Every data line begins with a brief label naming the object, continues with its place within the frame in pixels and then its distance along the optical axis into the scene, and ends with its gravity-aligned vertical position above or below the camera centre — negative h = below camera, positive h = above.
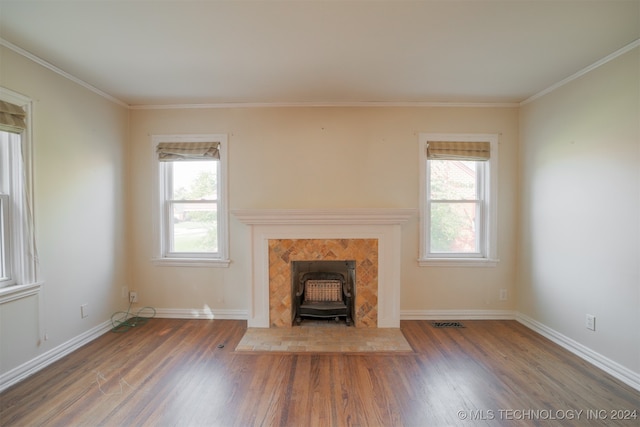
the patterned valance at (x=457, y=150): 3.07 +0.68
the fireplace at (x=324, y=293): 3.01 -1.02
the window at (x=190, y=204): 3.14 +0.05
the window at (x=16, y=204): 2.02 +0.03
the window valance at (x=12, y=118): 1.91 +0.68
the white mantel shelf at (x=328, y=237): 2.86 -0.33
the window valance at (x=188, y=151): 3.10 +0.68
